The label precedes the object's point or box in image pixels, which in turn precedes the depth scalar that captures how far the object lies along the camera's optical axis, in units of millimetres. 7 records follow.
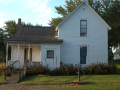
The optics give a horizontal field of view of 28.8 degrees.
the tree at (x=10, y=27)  59494
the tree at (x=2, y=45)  52622
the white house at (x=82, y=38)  27047
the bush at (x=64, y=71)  23750
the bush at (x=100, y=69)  24141
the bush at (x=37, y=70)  23686
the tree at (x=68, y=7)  46312
